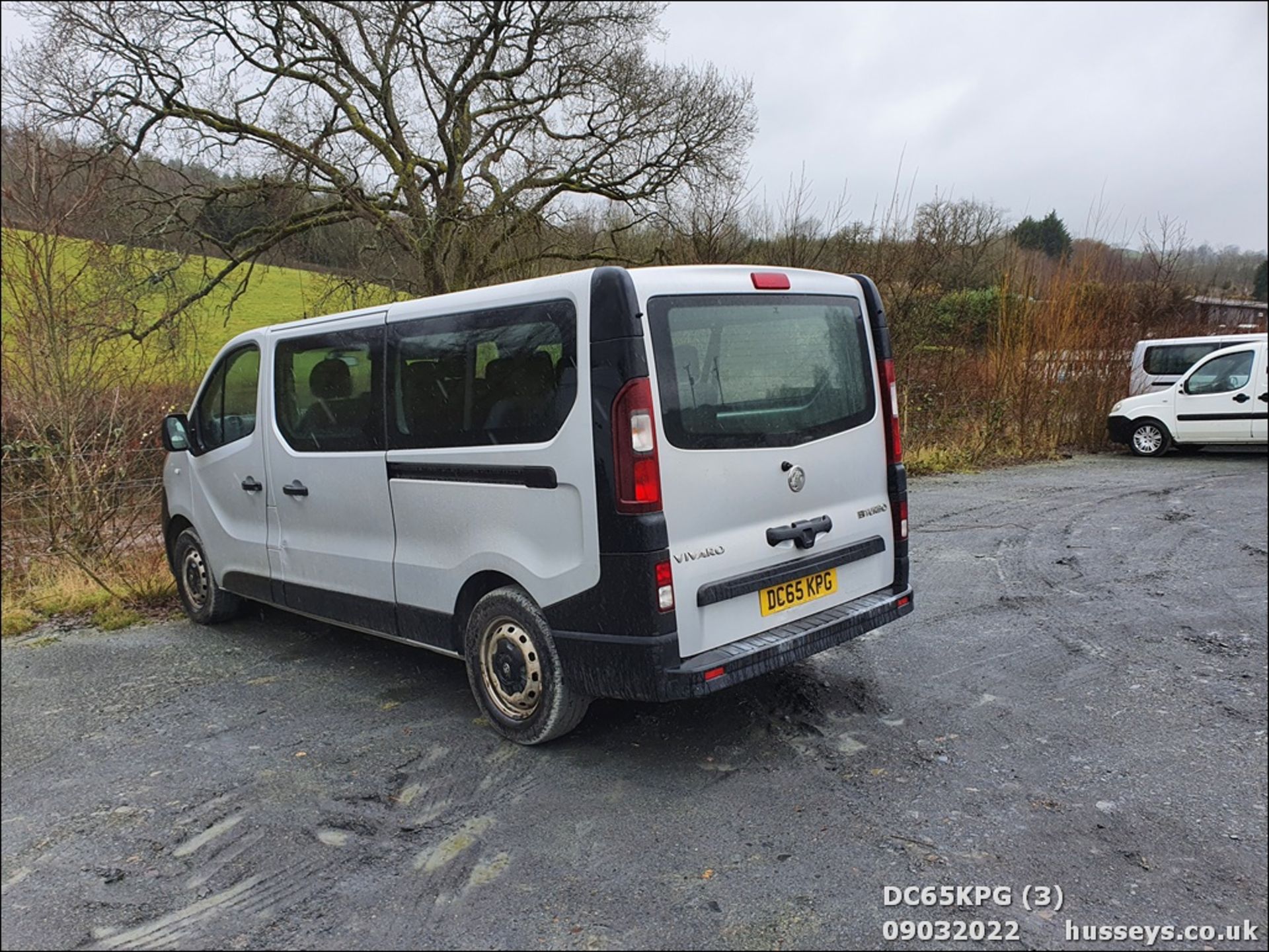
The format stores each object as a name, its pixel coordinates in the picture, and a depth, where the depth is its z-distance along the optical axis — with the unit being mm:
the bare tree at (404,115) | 14898
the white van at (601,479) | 3465
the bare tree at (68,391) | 6379
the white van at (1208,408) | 12969
